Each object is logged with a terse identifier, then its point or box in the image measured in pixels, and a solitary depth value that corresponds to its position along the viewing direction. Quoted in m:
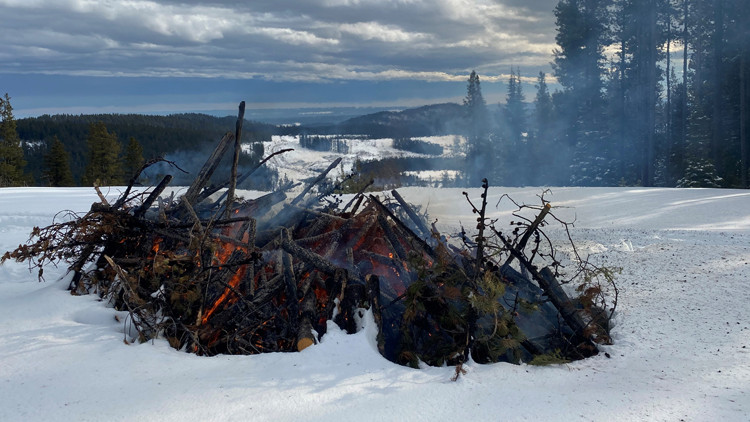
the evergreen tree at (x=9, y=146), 39.91
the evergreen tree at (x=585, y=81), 30.72
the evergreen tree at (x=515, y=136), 37.84
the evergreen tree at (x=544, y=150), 34.44
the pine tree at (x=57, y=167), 46.22
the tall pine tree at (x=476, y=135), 40.88
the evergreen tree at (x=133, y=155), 44.59
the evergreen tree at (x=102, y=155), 44.53
